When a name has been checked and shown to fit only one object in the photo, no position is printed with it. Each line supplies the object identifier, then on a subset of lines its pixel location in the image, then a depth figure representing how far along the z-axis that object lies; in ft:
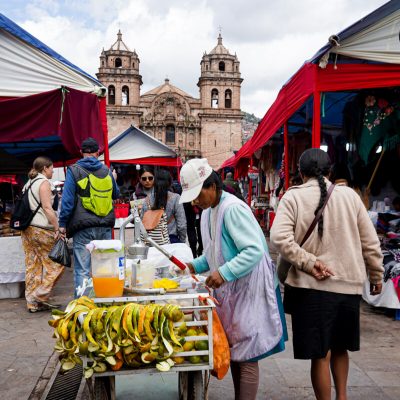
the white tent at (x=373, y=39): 13.79
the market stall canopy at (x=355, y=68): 13.84
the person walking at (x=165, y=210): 15.89
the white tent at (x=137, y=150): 46.80
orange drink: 7.26
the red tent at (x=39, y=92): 16.53
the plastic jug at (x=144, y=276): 8.07
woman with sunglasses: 16.42
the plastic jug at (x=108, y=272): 7.27
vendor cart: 6.68
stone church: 176.96
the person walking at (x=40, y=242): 16.98
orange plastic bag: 7.04
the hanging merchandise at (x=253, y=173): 42.87
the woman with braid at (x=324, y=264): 8.23
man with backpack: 14.94
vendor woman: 7.73
